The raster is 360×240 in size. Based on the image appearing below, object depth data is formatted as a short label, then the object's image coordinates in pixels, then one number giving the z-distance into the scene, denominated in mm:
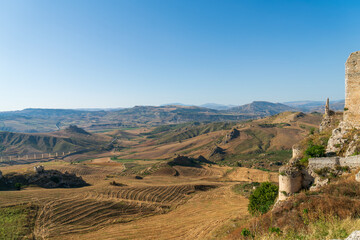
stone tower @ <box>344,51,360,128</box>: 20266
